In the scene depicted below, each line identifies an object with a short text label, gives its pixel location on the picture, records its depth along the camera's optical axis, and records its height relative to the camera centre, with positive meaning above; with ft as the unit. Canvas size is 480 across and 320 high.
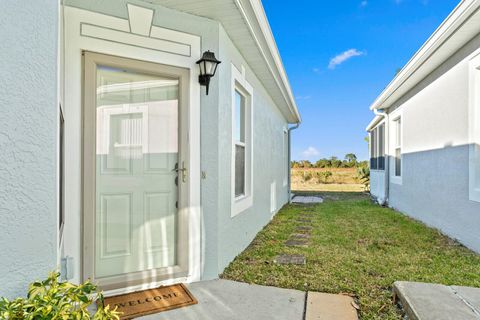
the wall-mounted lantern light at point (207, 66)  10.11 +3.15
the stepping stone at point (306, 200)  35.78 -5.05
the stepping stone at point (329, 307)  8.04 -4.19
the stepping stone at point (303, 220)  22.90 -4.70
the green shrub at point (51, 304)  3.89 -1.97
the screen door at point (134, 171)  8.78 -0.39
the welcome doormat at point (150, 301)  8.11 -4.09
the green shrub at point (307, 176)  68.85 -3.73
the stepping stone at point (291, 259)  12.58 -4.31
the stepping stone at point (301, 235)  17.47 -4.52
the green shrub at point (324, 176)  66.90 -3.60
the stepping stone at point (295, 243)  15.51 -4.43
